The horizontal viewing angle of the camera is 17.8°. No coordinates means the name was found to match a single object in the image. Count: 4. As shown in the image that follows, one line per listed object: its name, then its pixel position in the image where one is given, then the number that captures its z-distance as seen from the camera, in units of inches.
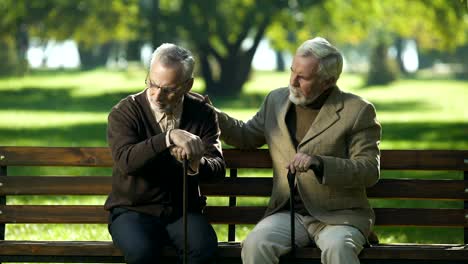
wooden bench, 308.7
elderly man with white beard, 275.1
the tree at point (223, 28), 1747.5
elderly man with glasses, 271.2
